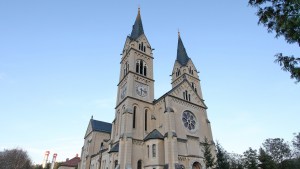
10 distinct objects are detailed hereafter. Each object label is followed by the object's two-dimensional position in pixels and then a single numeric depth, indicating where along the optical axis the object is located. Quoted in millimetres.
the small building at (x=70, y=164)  57081
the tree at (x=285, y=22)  7633
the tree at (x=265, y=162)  26088
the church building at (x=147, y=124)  25891
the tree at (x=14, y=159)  46841
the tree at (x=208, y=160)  22266
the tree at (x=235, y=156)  58344
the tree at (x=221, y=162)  22088
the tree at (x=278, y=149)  50781
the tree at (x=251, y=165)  25281
